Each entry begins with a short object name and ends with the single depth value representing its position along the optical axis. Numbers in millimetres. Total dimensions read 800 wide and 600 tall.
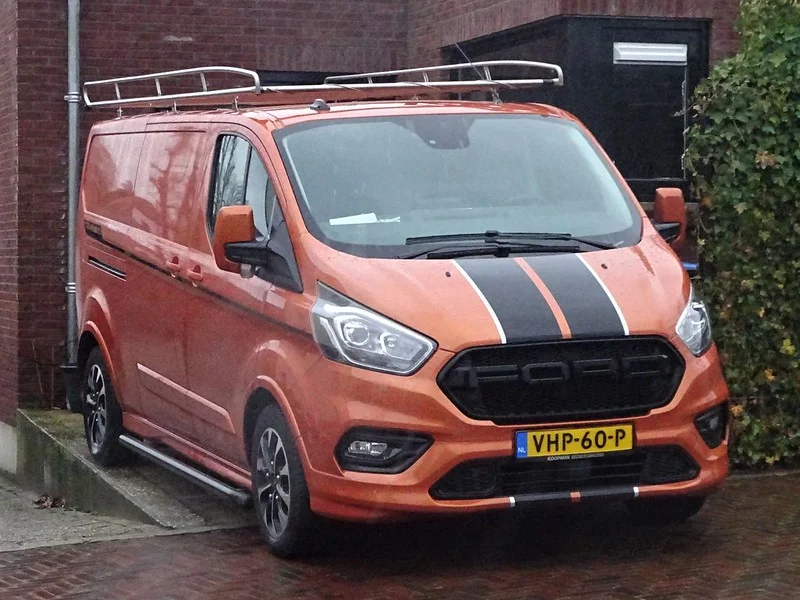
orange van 6332
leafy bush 8523
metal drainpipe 13680
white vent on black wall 11836
